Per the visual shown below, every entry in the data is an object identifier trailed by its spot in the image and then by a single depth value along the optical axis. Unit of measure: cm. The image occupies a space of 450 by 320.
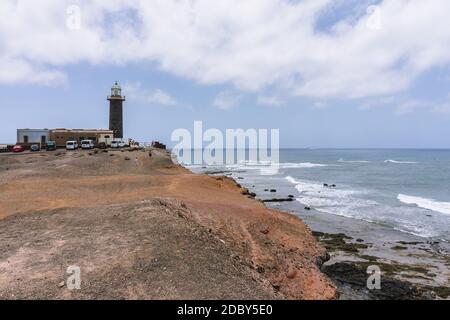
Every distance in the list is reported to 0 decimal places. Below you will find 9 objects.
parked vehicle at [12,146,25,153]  5034
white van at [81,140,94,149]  5428
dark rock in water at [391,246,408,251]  1991
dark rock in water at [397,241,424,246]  2097
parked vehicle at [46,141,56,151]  5316
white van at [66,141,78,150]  5325
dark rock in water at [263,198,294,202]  3628
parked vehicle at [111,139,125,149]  5945
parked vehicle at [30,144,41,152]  5208
